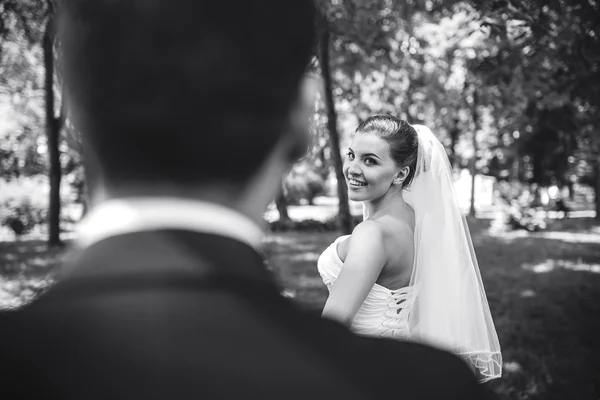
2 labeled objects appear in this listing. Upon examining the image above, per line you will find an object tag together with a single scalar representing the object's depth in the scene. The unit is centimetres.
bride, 284
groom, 72
